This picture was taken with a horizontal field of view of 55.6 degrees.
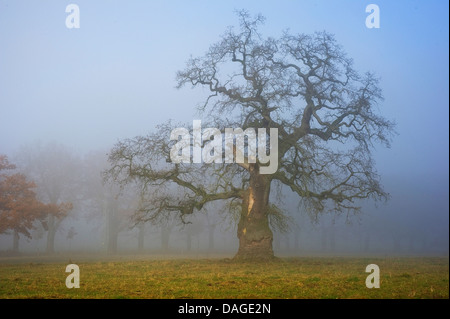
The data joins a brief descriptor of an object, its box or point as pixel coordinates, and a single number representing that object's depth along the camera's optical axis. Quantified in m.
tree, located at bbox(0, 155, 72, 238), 34.94
